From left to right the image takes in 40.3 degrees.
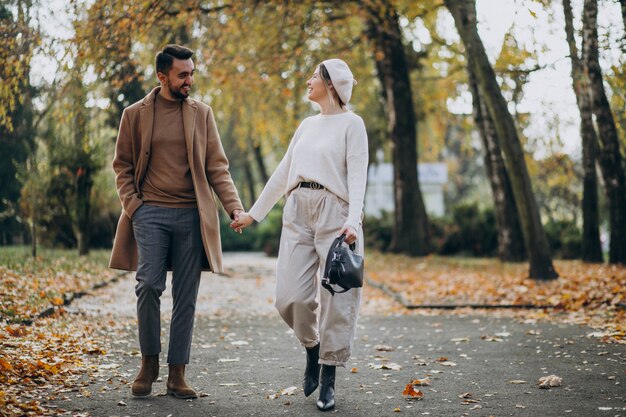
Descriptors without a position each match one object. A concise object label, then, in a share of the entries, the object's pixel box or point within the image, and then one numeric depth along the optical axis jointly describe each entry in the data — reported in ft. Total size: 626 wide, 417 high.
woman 18.06
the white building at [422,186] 210.59
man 18.75
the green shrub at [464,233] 88.28
